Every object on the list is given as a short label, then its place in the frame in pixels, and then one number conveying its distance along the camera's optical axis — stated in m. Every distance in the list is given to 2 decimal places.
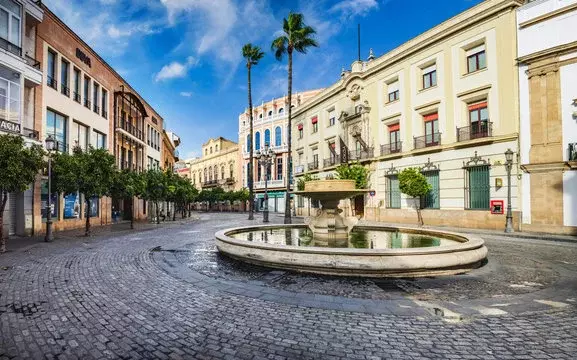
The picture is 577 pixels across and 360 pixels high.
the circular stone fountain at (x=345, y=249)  6.54
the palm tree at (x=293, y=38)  23.03
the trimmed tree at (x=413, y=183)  19.67
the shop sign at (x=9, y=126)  13.52
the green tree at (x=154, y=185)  24.56
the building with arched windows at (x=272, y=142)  47.44
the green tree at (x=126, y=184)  18.76
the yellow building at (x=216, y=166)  57.47
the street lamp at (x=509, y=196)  16.06
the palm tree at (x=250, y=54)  30.91
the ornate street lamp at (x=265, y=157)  26.45
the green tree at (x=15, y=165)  10.24
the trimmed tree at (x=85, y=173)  14.01
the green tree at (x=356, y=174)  23.41
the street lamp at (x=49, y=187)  12.83
